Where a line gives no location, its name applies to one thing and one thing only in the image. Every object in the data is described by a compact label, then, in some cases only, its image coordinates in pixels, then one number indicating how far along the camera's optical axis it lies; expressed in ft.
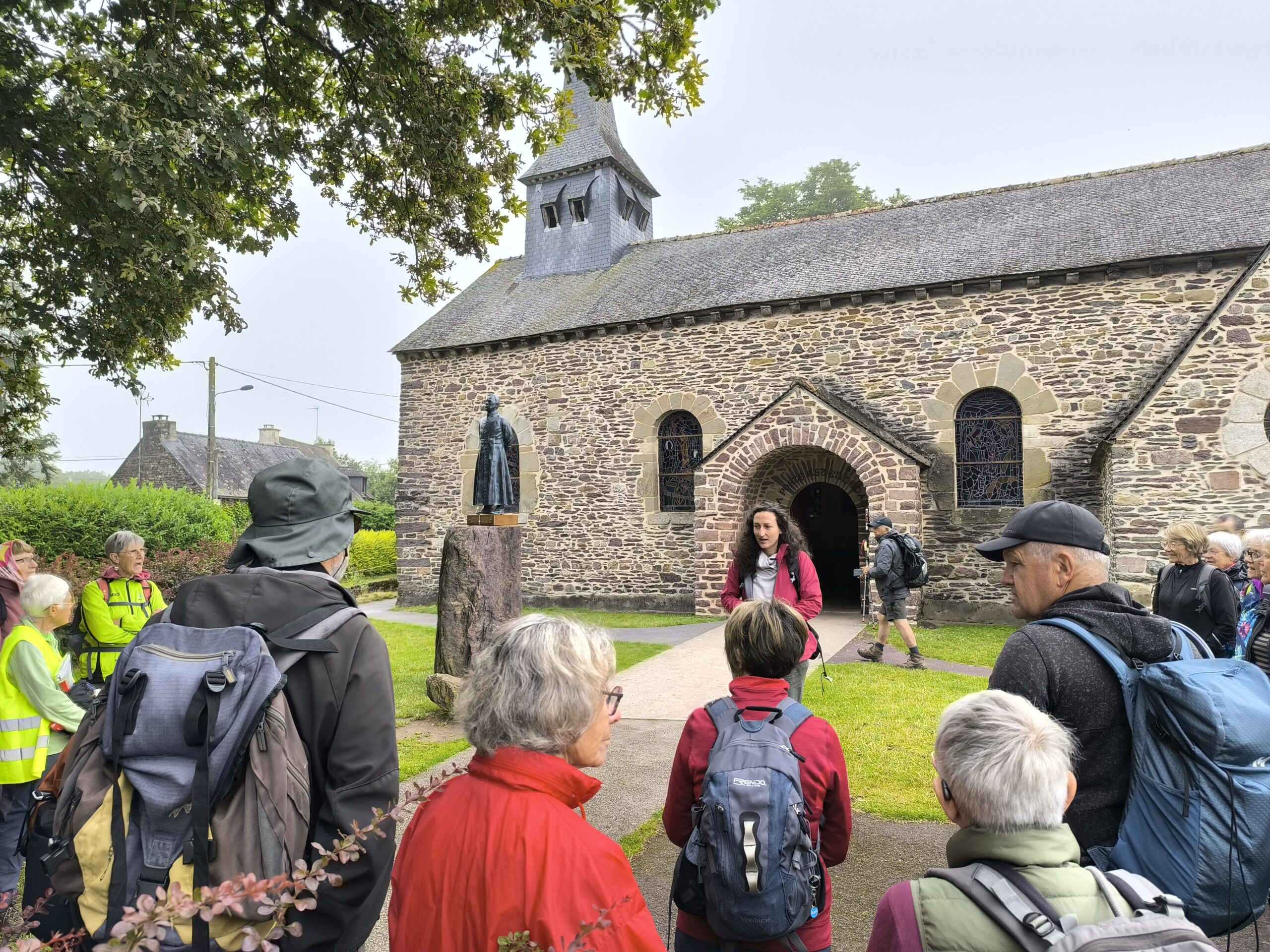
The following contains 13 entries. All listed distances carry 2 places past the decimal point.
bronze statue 25.34
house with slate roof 109.50
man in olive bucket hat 5.71
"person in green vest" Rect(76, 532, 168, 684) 15.19
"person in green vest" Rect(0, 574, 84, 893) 11.09
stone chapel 32.86
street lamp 66.23
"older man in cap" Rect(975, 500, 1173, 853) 6.66
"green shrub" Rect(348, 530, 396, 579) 80.69
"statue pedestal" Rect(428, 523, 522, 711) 21.65
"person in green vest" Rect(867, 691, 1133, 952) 4.56
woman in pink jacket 16.29
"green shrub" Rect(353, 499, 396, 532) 104.17
